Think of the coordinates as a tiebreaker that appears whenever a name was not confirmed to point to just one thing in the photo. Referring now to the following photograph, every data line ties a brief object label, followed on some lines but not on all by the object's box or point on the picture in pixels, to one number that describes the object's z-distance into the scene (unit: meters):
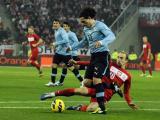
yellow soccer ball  13.71
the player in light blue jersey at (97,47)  13.70
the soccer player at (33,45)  32.34
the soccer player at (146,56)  38.88
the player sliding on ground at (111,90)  14.02
